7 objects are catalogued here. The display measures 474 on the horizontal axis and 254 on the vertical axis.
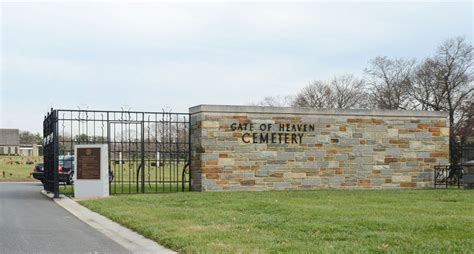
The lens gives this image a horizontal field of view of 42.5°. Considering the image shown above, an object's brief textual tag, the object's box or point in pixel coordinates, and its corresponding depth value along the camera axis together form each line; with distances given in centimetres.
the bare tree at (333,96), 6319
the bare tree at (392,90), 5700
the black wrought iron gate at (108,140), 1891
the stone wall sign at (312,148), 1994
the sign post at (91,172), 1869
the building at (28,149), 8800
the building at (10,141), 10419
